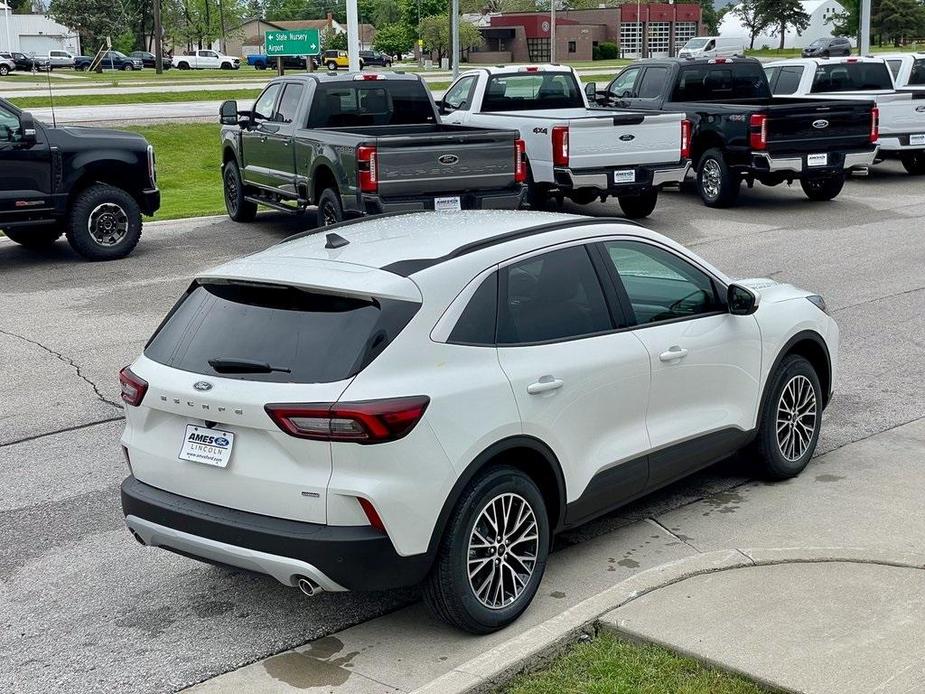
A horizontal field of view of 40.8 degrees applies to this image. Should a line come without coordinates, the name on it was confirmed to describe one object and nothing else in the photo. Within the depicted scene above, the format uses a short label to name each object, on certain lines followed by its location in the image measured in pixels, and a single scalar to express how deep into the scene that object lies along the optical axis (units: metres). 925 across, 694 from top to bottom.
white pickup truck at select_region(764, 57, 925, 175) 20.72
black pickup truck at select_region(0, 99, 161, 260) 13.84
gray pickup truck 13.09
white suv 4.66
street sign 34.28
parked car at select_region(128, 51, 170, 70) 93.56
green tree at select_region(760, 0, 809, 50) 103.25
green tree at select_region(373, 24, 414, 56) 108.56
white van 73.81
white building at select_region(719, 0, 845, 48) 106.72
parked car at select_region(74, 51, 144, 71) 86.69
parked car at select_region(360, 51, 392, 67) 87.38
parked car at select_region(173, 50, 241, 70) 93.38
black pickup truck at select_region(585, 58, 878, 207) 17.42
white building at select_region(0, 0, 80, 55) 111.25
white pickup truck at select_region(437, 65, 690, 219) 15.75
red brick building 104.88
